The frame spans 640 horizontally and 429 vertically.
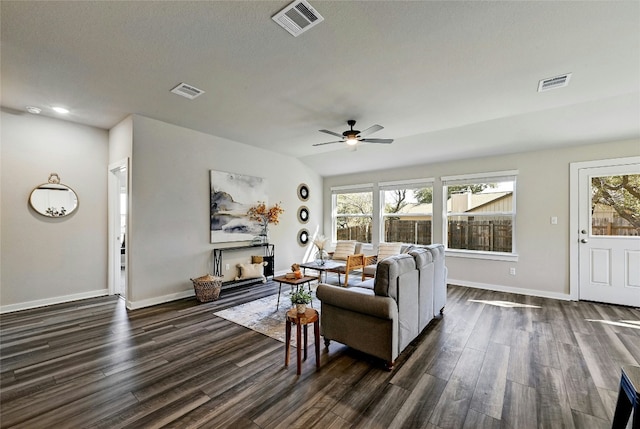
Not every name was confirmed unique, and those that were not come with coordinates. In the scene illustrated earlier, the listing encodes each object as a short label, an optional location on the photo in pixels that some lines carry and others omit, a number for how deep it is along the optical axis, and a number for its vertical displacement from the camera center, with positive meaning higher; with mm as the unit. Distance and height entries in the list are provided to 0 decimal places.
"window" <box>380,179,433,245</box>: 5934 +93
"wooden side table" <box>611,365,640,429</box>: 1261 -916
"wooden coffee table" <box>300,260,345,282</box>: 4527 -885
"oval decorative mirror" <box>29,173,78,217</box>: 3957 +240
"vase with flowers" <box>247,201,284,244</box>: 5523 -24
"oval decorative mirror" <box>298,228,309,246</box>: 6719 -556
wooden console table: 4898 -862
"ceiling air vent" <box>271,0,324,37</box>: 1896 +1465
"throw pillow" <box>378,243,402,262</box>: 5277 -686
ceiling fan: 3805 +1133
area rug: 3164 -1369
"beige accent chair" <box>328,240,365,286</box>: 5078 -845
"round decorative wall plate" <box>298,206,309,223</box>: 6729 +23
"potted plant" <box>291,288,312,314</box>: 2393 -763
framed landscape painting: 4906 +217
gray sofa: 2371 -892
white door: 4031 -285
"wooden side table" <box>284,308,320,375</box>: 2324 -953
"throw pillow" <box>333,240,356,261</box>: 5939 -782
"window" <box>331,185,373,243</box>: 6949 +54
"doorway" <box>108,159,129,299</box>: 4586 -264
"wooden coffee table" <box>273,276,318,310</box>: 3661 -914
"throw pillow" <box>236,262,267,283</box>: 5152 -1090
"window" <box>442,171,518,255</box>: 4973 +59
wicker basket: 4207 -1150
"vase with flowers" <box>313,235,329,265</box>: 4875 -549
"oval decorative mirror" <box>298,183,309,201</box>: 6725 +585
